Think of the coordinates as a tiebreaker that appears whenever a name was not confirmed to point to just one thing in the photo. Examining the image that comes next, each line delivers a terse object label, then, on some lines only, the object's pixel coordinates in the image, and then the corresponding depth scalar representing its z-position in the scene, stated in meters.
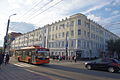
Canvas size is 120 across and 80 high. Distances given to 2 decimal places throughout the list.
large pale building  27.33
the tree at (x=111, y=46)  32.82
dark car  9.02
